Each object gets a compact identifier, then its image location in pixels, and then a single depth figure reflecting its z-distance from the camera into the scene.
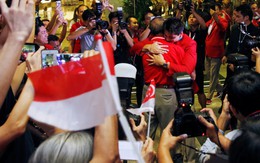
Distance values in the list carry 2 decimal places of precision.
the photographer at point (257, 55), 3.08
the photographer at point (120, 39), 5.15
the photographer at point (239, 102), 2.01
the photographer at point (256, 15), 6.45
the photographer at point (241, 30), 4.99
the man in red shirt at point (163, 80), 3.74
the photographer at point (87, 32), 5.05
